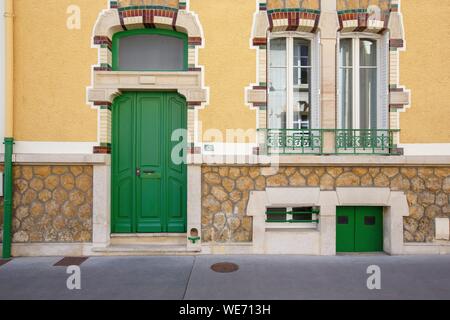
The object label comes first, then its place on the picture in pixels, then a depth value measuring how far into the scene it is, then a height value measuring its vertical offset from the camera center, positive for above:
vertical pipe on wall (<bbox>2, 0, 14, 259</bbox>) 5.36 +0.60
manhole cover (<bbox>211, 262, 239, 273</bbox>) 4.77 -1.73
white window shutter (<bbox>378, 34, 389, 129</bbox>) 5.73 +1.59
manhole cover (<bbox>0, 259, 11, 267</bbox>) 5.10 -1.74
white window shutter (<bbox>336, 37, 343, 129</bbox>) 5.73 +1.49
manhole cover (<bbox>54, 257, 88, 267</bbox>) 5.05 -1.74
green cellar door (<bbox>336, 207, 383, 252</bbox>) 5.75 -1.28
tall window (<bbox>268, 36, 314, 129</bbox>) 5.88 +1.63
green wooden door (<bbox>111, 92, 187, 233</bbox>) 5.81 -0.01
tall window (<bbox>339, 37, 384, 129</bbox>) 5.92 +1.64
